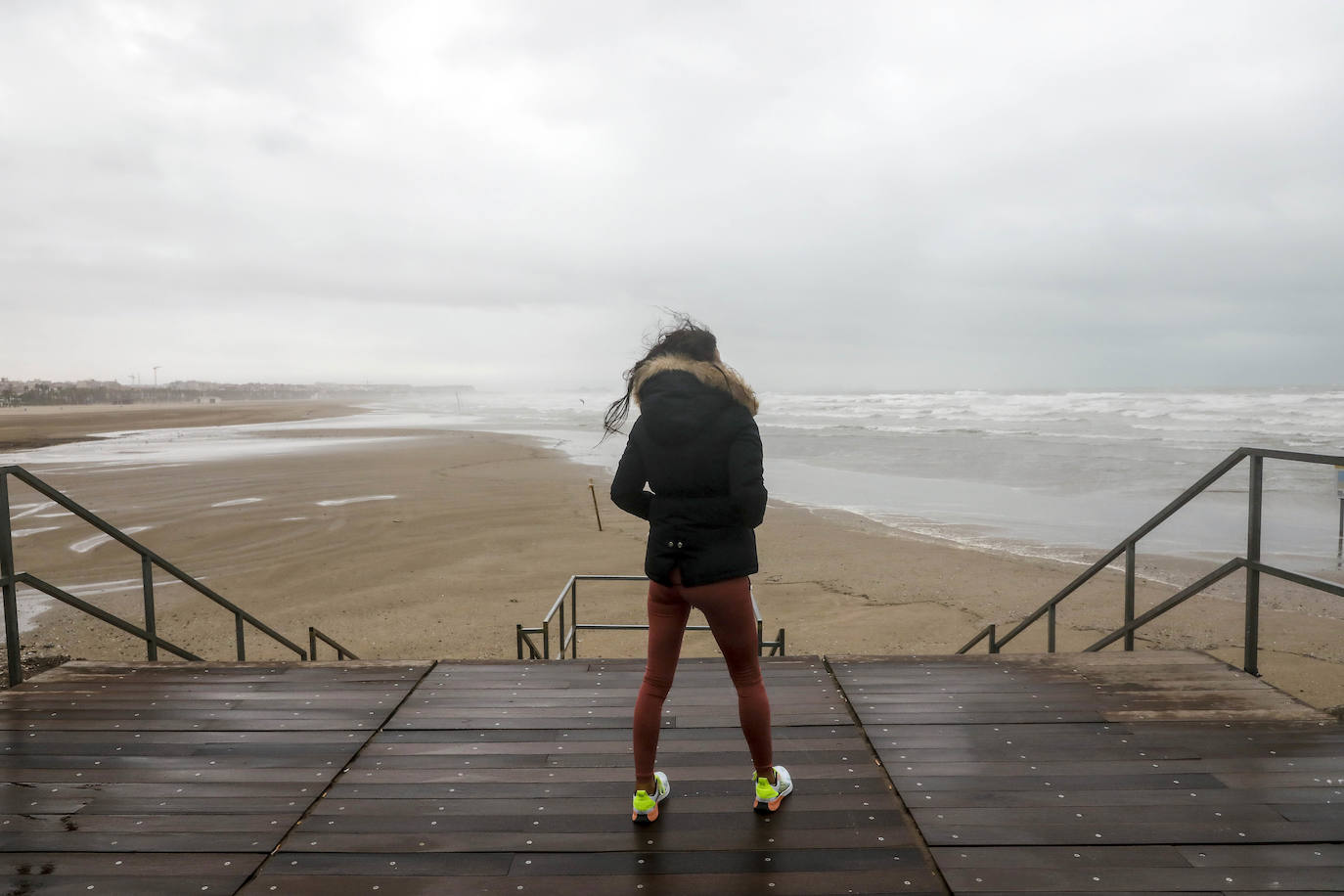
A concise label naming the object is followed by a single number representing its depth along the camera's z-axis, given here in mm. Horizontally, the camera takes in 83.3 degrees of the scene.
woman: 2619
